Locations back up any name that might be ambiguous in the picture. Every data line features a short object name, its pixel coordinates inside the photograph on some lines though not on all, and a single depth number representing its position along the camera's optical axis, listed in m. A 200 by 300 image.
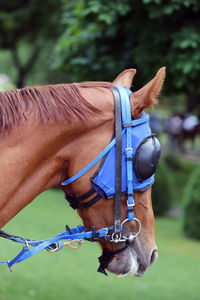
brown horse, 4.09
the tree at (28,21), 29.55
